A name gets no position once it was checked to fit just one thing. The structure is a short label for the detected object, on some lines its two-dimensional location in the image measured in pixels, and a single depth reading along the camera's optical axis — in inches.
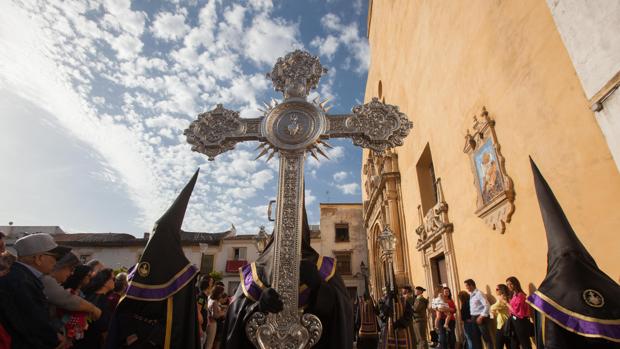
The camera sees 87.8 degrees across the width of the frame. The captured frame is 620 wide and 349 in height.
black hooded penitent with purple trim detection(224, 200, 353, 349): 105.4
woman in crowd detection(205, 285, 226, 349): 225.3
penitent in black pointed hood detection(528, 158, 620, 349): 68.9
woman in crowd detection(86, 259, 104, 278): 169.6
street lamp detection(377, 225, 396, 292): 269.8
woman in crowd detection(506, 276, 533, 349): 185.2
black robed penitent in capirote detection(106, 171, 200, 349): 97.7
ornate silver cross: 115.8
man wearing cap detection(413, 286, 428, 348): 308.0
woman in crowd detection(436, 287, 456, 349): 297.1
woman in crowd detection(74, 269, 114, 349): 126.8
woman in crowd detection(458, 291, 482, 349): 247.6
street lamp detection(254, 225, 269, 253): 474.9
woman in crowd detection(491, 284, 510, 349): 202.5
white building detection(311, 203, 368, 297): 1011.1
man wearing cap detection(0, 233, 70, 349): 89.7
